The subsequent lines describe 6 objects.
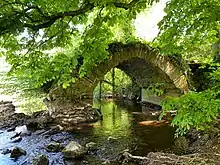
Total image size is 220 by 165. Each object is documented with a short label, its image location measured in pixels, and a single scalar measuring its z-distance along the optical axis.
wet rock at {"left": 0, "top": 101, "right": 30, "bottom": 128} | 11.30
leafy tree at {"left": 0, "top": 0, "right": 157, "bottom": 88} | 3.48
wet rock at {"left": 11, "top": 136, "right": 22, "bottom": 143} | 8.78
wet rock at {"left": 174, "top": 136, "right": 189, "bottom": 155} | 7.18
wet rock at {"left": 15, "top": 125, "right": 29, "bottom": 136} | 9.62
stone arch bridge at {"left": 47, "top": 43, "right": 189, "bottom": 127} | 11.34
